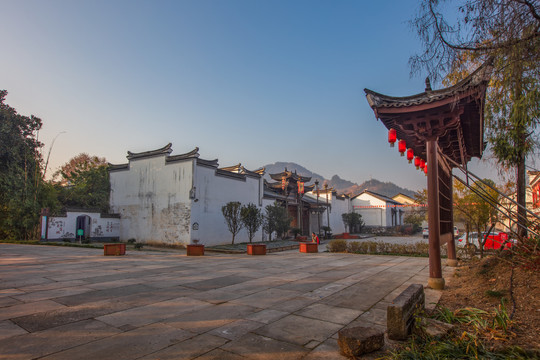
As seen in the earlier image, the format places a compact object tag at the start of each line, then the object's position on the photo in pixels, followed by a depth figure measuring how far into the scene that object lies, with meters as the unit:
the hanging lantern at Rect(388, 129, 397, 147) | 6.71
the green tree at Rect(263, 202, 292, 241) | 23.00
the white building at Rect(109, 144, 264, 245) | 19.23
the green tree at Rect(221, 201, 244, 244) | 18.56
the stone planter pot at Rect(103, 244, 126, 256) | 12.36
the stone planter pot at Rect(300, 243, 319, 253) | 14.58
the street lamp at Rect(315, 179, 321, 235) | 34.21
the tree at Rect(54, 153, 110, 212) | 23.91
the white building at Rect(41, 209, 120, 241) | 19.19
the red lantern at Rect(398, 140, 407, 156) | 7.22
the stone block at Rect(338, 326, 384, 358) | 2.89
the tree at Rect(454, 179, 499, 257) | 11.05
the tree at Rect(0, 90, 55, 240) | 19.89
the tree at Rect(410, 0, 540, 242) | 3.71
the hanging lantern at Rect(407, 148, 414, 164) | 7.92
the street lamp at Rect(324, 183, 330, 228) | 34.41
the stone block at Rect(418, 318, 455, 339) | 3.11
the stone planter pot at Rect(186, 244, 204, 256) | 13.31
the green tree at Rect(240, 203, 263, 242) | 18.53
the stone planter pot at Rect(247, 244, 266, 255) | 14.03
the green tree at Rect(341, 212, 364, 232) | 38.78
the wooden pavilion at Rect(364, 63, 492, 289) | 5.58
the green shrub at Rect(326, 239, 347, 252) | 14.77
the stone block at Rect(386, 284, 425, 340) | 3.20
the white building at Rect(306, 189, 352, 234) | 36.03
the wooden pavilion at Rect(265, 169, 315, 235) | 30.76
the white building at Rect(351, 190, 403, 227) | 43.41
